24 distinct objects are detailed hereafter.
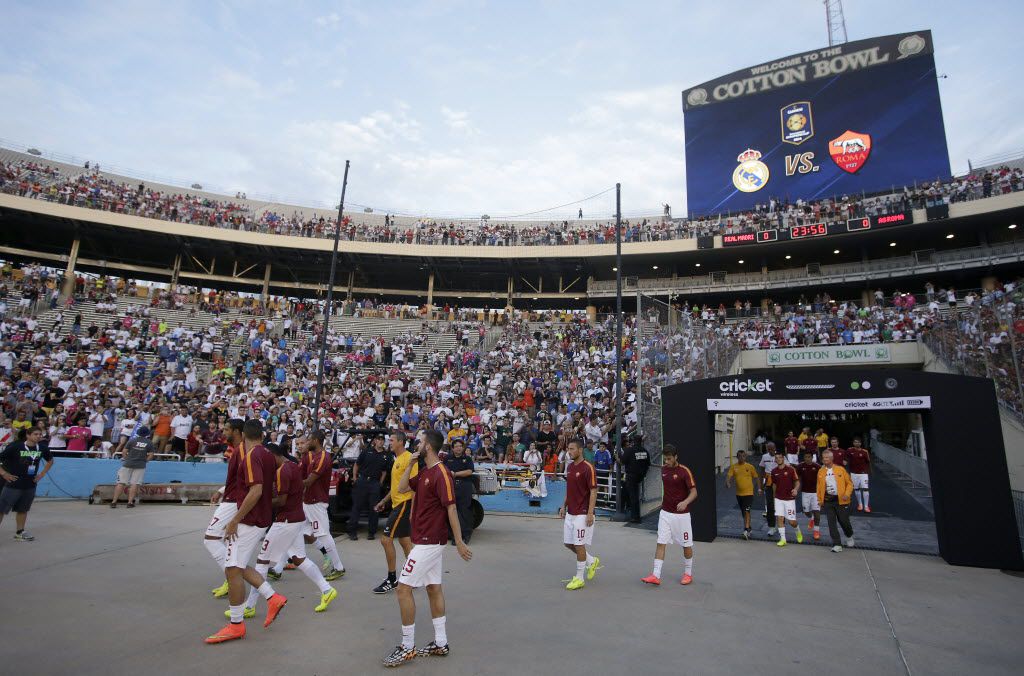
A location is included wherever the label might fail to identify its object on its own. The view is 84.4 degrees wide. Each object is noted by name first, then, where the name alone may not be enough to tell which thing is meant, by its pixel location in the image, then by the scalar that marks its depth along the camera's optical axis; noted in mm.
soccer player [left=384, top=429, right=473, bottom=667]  4562
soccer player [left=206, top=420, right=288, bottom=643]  5004
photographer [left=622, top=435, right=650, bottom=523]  12289
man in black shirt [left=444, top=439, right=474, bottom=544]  9375
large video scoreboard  35531
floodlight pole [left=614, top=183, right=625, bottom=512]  12586
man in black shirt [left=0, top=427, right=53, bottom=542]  8453
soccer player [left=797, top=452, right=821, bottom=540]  10594
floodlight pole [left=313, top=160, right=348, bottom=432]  14033
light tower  42556
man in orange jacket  9336
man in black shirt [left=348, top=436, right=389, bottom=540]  9227
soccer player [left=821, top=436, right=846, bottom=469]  11216
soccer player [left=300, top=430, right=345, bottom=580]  7109
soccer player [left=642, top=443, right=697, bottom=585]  7410
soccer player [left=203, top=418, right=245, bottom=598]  5715
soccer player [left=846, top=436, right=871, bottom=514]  13164
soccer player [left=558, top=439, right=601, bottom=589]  7263
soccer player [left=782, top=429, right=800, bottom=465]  17312
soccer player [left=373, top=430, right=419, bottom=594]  6309
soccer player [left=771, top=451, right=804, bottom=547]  9867
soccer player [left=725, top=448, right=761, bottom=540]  10484
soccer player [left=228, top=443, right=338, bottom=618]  5809
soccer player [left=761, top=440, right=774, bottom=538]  10570
